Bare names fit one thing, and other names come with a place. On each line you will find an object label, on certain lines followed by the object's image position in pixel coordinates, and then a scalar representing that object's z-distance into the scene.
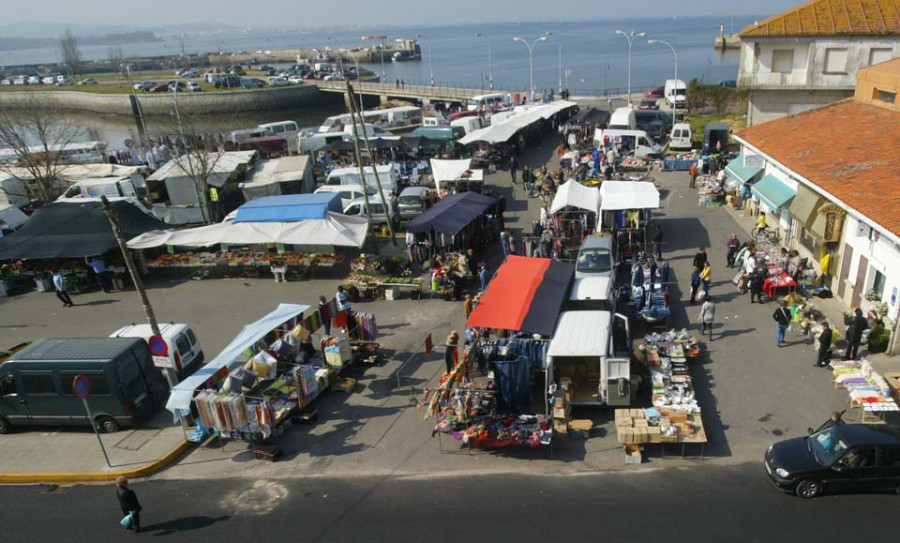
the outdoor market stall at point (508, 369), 11.74
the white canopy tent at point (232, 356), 12.38
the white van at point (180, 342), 14.80
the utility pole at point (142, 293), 12.30
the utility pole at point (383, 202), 21.08
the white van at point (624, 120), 35.88
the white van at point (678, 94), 45.16
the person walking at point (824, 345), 13.15
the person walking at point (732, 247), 19.28
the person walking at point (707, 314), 14.94
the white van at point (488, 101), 50.88
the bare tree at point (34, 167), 29.67
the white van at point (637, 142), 33.25
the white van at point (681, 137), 33.94
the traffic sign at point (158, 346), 11.99
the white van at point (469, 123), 39.12
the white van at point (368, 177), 28.70
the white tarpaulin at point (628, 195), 20.70
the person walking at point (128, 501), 9.79
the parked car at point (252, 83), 82.65
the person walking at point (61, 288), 20.12
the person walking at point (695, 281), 17.00
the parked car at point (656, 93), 51.30
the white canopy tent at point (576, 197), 21.17
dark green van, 12.81
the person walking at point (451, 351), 14.10
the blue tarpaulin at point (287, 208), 22.00
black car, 9.62
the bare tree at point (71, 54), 114.41
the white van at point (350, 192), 26.95
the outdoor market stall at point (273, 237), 21.12
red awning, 13.88
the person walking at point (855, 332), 13.23
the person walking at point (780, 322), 14.30
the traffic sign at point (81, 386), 11.16
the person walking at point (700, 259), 17.38
